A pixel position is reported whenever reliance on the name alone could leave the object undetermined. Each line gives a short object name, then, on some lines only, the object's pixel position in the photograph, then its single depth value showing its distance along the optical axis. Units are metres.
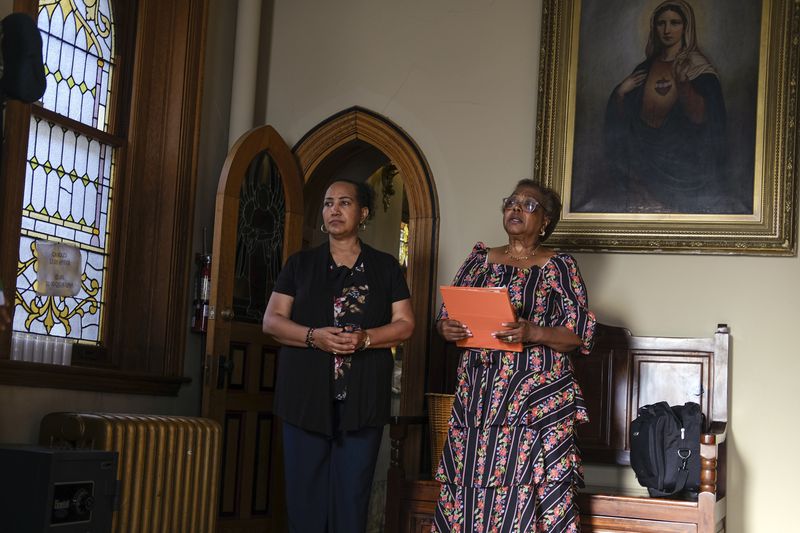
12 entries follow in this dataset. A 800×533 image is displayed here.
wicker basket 4.89
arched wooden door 4.96
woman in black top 3.89
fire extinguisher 5.30
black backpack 4.42
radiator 4.09
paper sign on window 4.28
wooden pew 4.42
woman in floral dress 4.04
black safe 3.49
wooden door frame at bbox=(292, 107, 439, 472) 5.46
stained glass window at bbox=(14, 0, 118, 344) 4.51
